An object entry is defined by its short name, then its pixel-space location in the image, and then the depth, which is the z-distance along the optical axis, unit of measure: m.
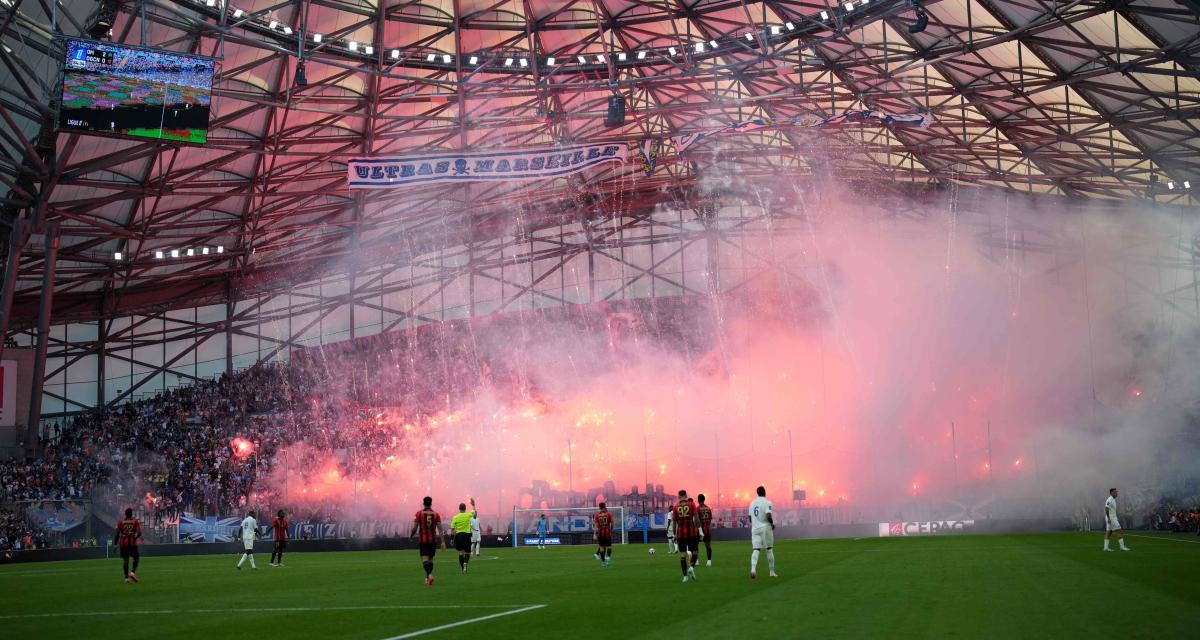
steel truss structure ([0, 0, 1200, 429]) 33.66
